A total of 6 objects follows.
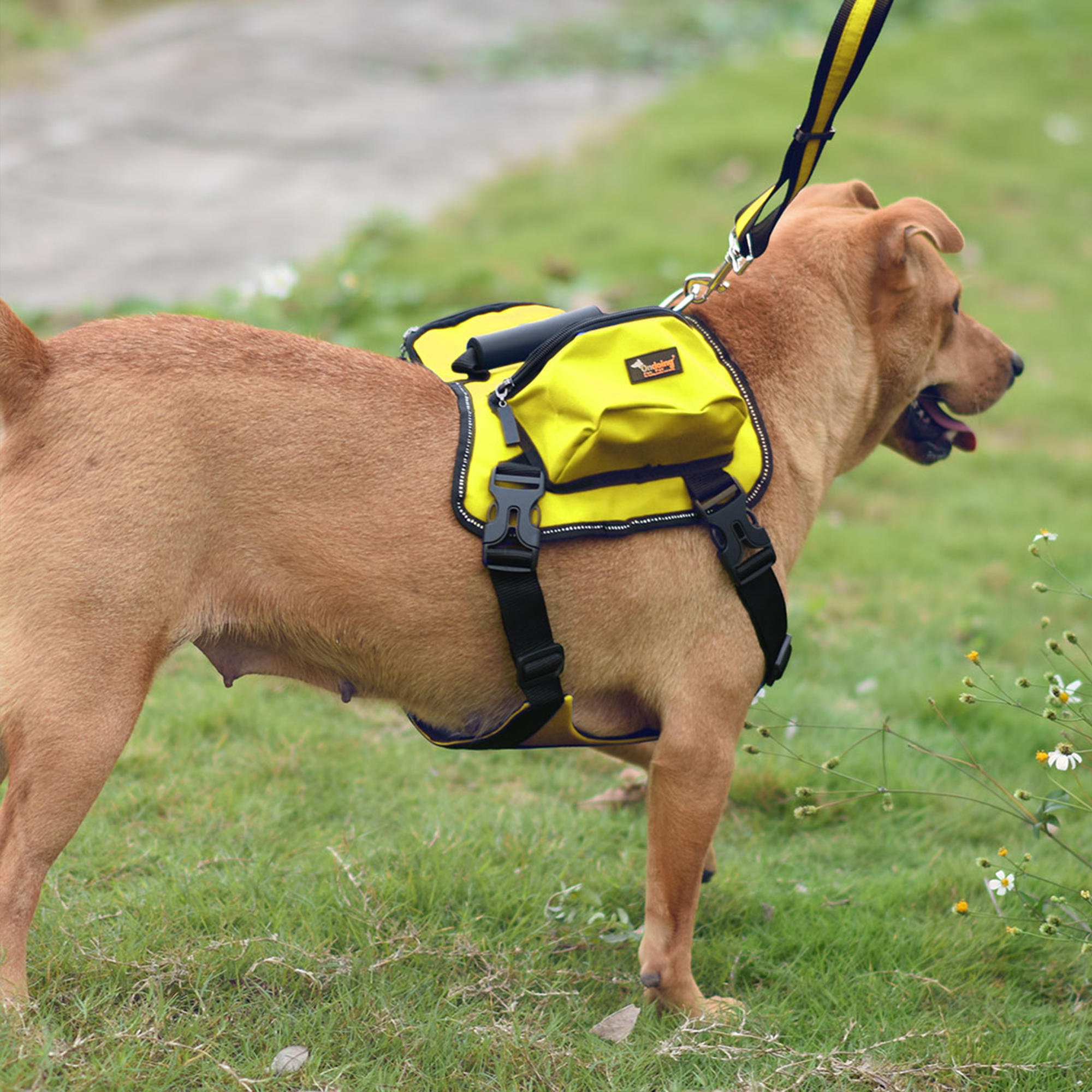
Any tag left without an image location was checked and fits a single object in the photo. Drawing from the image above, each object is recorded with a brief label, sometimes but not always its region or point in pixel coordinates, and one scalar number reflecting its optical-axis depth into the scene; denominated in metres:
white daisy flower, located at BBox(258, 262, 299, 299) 10.77
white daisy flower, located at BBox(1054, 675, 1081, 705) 5.73
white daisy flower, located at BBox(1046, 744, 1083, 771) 5.83
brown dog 5.36
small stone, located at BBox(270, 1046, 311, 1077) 5.74
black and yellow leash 6.03
